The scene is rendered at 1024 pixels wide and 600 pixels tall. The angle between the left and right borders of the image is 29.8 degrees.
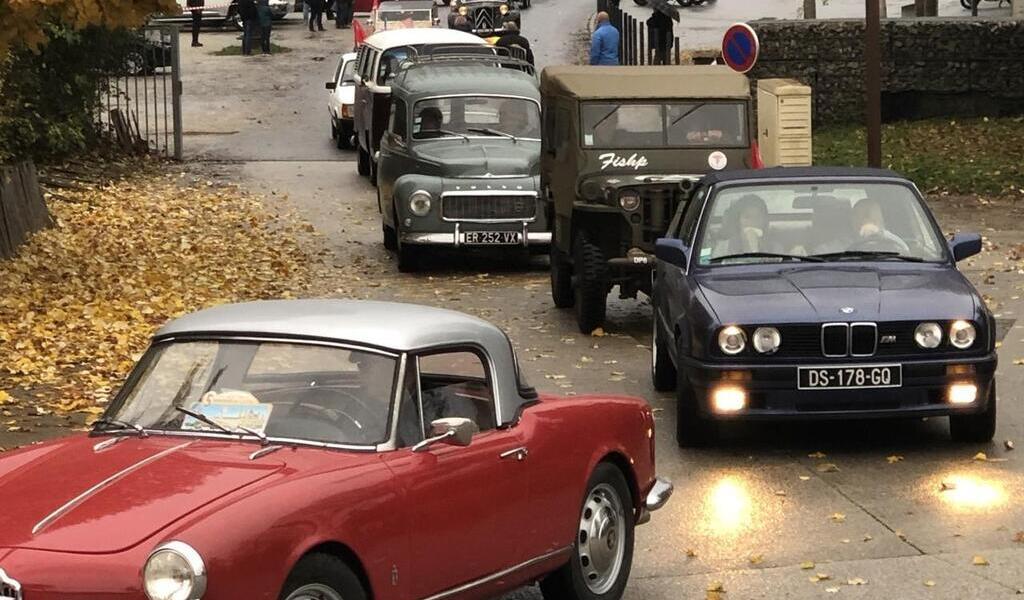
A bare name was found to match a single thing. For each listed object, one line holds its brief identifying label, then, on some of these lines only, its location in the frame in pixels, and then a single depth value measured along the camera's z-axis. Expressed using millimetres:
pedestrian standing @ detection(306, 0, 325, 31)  52969
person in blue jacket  31156
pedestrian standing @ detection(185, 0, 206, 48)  49281
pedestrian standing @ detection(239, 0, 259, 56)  47000
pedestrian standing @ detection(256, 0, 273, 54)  47031
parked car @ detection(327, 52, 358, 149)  31438
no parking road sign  22016
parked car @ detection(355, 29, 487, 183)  26788
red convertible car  5723
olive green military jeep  16031
